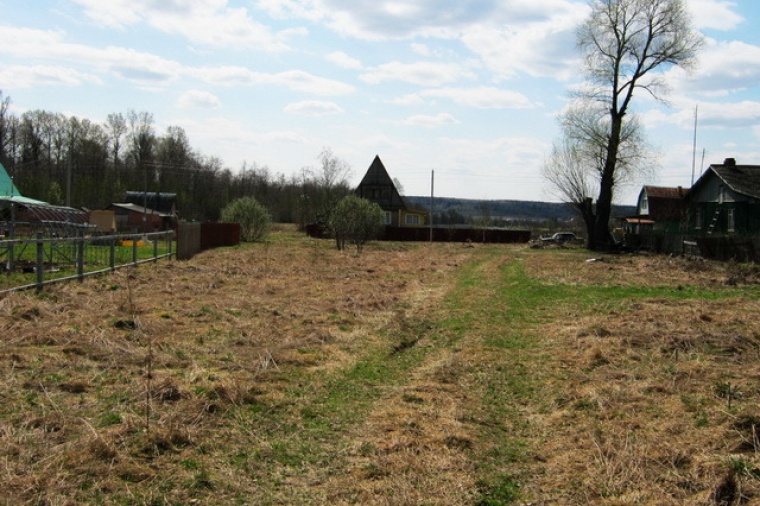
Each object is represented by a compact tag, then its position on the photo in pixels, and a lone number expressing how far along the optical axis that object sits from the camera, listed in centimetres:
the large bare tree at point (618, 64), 4162
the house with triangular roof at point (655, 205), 5903
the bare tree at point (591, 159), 4444
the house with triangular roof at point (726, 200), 3853
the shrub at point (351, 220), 4041
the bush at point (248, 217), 4800
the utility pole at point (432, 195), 6223
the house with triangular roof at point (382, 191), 7638
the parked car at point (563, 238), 5816
